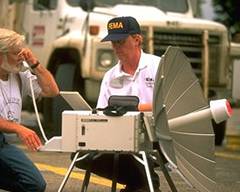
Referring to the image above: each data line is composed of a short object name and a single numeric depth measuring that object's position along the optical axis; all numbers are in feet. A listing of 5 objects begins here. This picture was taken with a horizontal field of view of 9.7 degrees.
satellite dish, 28.90
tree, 198.50
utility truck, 67.47
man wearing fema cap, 32.94
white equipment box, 28.58
